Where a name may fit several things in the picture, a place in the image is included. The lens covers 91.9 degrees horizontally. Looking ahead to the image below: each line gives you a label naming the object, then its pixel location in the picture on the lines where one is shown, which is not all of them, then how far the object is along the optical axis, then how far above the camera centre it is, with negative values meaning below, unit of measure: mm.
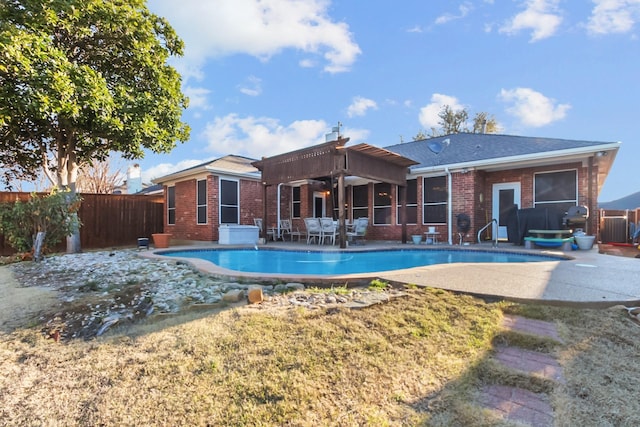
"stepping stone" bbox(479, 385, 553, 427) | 1589 -1049
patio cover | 9094 +1570
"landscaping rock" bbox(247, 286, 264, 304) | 3215 -861
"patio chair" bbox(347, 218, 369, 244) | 11305 -458
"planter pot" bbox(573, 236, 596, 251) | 7750 -687
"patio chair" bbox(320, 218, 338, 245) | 10992 -468
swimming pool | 6582 -1155
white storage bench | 11234 -770
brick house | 9227 +976
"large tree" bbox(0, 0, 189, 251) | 6145 +2826
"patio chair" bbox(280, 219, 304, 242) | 12973 -699
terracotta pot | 10469 -902
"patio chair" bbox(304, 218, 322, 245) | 11218 -483
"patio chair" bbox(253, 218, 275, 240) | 12828 -646
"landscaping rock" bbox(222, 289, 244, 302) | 3273 -881
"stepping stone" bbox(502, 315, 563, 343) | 2430 -930
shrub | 6930 -154
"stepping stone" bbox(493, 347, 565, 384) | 1962 -1003
